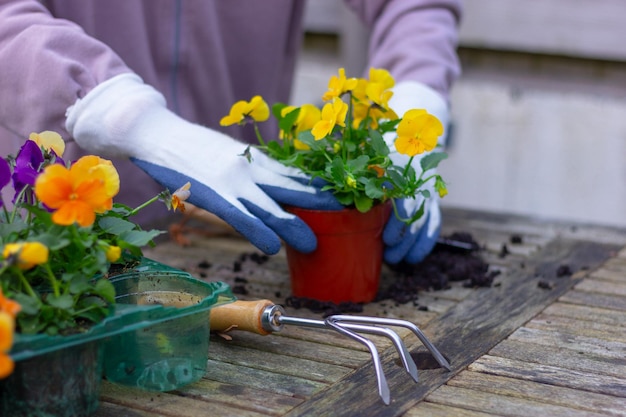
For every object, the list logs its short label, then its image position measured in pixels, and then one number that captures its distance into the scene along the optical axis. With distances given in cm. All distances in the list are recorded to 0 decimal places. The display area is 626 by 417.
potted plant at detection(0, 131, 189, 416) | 106
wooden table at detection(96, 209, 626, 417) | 113
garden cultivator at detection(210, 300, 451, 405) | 116
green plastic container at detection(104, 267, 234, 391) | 113
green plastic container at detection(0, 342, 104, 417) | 107
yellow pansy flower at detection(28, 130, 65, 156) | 118
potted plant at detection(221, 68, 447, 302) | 127
